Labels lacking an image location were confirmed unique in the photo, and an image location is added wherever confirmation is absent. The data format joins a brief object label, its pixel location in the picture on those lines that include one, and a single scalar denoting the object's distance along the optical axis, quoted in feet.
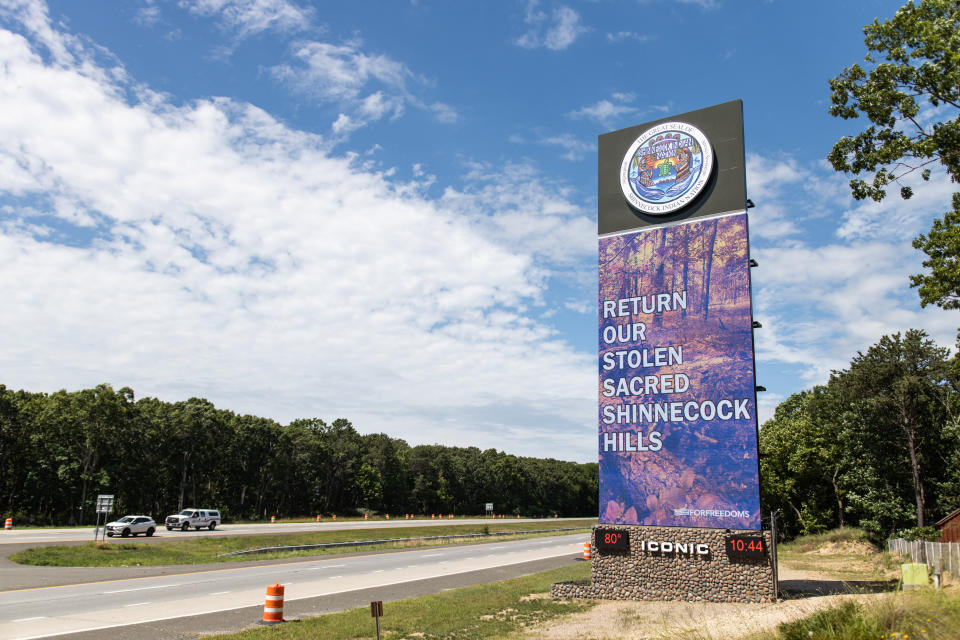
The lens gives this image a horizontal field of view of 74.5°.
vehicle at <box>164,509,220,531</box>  169.48
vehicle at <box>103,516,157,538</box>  140.26
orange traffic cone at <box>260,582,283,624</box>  52.95
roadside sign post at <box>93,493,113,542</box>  107.45
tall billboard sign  70.95
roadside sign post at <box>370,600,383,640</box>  34.57
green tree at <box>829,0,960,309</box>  55.93
